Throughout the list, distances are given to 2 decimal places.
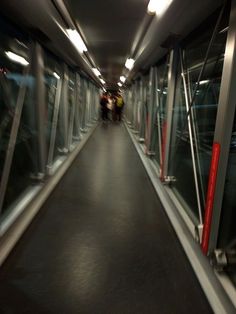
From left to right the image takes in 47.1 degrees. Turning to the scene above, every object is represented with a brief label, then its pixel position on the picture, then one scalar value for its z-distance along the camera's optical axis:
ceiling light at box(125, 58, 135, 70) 6.59
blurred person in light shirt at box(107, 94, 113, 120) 16.63
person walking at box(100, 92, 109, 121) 15.94
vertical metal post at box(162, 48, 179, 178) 3.83
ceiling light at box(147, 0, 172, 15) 2.44
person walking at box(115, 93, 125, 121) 15.41
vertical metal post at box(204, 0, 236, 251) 1.88
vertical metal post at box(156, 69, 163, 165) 5.35
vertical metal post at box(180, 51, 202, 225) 2.66
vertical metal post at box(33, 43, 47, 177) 3.56
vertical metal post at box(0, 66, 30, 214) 2.72
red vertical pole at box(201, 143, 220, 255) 2.06
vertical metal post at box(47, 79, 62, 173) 4.70
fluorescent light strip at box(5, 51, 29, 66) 2.98
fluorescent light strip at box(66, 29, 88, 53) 3.87
